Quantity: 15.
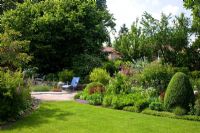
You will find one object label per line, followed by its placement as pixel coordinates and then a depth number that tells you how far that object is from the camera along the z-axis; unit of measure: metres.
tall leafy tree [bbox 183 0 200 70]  19.70
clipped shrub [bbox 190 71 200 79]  16.76
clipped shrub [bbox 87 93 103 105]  11.24
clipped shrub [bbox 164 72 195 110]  9.26
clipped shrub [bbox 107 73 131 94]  11.71
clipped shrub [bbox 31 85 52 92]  15.67
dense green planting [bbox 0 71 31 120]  8.40
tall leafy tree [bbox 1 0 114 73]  19.40
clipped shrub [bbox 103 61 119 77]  20.01
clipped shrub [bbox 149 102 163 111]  9.75
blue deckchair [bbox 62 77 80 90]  16.23
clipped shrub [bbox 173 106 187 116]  9.14
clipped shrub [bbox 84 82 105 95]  12.35
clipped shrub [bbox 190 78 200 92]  13.14
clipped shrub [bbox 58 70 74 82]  17.76
